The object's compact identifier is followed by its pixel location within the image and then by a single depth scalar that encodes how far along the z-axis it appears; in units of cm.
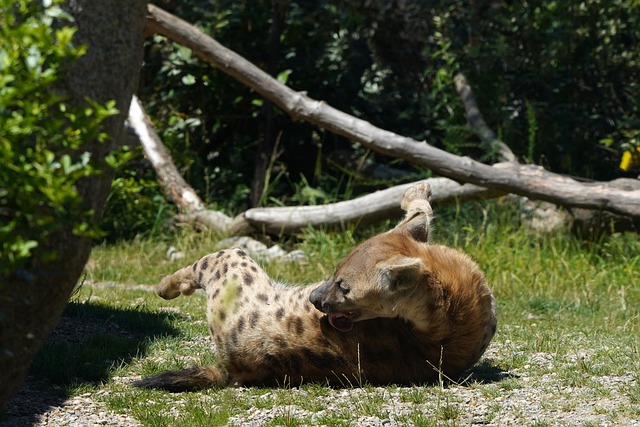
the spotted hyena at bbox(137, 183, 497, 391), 1009
